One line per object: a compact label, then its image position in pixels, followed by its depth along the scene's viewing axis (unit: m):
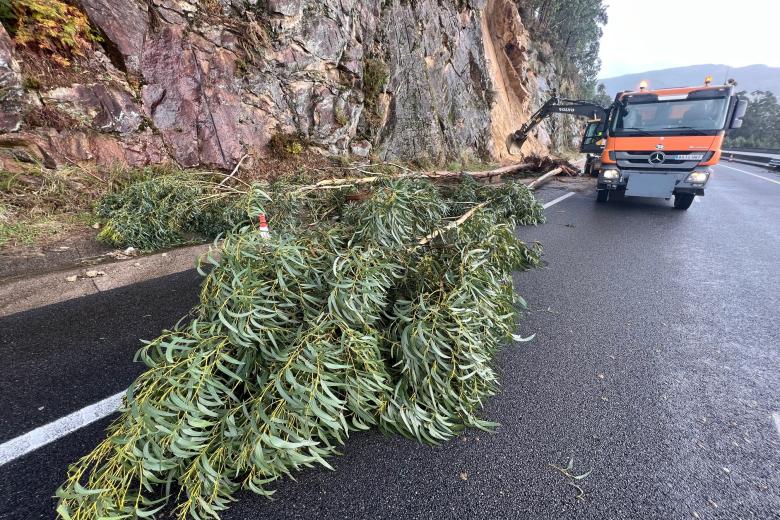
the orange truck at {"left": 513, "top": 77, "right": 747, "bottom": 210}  7.08
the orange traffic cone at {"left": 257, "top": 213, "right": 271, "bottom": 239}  2.27
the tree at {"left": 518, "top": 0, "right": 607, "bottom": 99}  25.03
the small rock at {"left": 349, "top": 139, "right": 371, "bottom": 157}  9.38
